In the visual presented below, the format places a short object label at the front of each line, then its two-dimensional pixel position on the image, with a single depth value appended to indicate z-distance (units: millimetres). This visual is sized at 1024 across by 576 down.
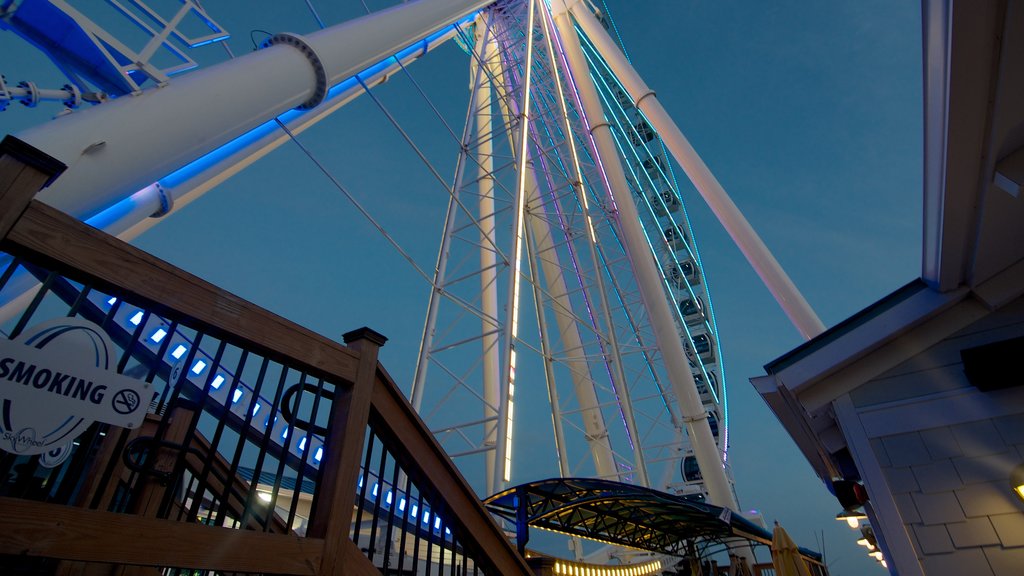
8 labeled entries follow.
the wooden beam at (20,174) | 1538
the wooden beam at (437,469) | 2727
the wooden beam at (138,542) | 1437
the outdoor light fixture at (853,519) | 7246
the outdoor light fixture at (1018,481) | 3734
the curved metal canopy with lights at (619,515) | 6445
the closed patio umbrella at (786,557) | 7359
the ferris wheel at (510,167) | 3559
